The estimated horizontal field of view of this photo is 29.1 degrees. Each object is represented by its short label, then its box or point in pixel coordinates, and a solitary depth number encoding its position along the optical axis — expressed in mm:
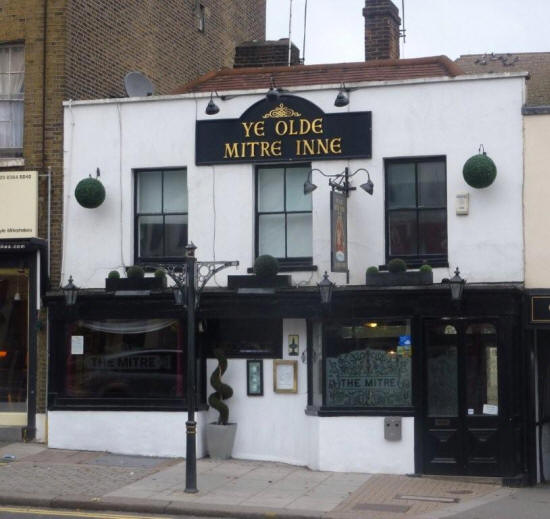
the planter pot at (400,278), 16500
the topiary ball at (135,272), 17672
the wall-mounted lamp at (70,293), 17719
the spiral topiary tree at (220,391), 17438
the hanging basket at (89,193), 18031
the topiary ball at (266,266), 17156
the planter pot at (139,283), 17641
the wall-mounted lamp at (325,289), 16500
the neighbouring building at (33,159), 18594
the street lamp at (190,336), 14781
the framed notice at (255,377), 17688
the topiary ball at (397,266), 16609
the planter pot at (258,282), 17219
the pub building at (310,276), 16500
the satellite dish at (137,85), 20109
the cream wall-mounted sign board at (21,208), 18688
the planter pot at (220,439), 17438
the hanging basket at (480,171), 16297
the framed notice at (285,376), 17469
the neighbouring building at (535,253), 16359
